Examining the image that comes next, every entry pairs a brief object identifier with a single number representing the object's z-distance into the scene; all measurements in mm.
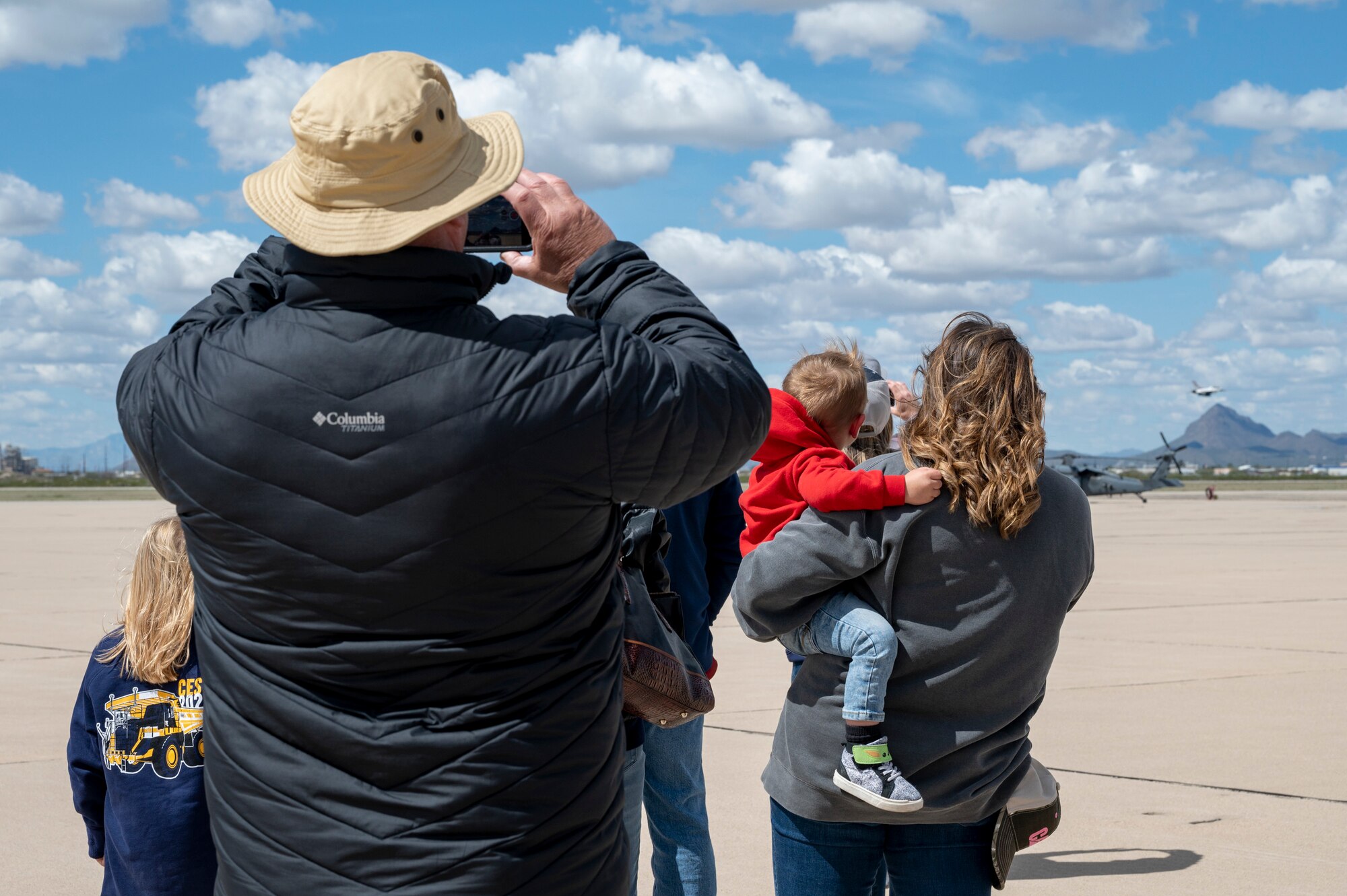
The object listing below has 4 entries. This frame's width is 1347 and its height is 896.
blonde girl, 2949
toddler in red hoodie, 2721
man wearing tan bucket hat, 1798
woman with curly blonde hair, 2736
